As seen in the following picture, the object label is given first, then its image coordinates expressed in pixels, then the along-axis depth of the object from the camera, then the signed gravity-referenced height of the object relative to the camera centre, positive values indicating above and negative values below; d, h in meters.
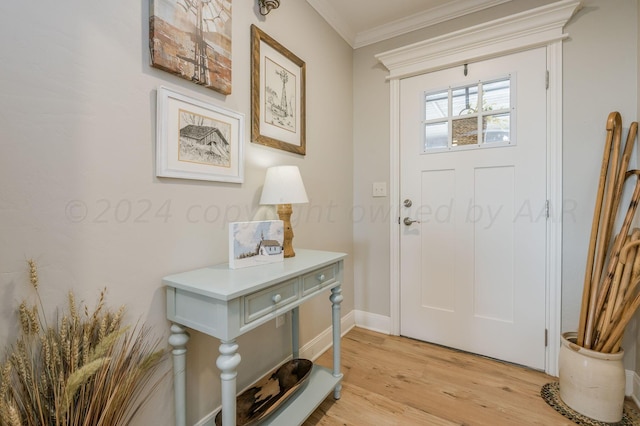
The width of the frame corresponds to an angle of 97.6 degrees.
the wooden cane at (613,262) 1.42 -0.27
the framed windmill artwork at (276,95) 1.46 +0.65
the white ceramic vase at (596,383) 1.32 -0.84
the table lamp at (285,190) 1.40 +0.09
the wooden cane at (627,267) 1.34 -0.28
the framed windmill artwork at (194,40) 1.03 +0.68
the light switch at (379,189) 2.26 +0.16
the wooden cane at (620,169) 1.46 +0.21
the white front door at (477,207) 1.77 +0.01
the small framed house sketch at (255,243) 1.17 -0.15
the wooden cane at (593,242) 1.48 -0.18
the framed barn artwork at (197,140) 1.07 +0.29
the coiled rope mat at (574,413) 1.33 -1.01
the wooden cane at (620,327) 1.29 -0.55
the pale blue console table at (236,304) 0.91 -0.35
